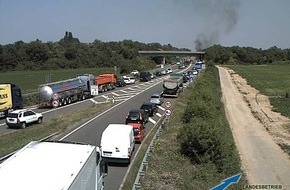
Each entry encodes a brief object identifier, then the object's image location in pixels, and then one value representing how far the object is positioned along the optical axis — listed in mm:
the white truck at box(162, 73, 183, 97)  58594
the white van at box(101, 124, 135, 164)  21344
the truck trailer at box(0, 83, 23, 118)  40875
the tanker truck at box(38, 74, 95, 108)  49781
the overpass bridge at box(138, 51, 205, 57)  174675
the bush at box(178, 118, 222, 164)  21641
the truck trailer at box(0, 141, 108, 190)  9138
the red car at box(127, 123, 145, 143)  27297
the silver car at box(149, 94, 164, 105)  49781
